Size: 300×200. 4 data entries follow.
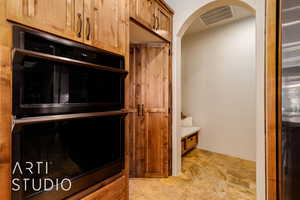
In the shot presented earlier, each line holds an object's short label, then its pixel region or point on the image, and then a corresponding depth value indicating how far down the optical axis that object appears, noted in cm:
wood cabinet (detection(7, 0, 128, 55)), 104
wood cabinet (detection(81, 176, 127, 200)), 141
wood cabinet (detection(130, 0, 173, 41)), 206
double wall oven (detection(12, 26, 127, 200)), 100
